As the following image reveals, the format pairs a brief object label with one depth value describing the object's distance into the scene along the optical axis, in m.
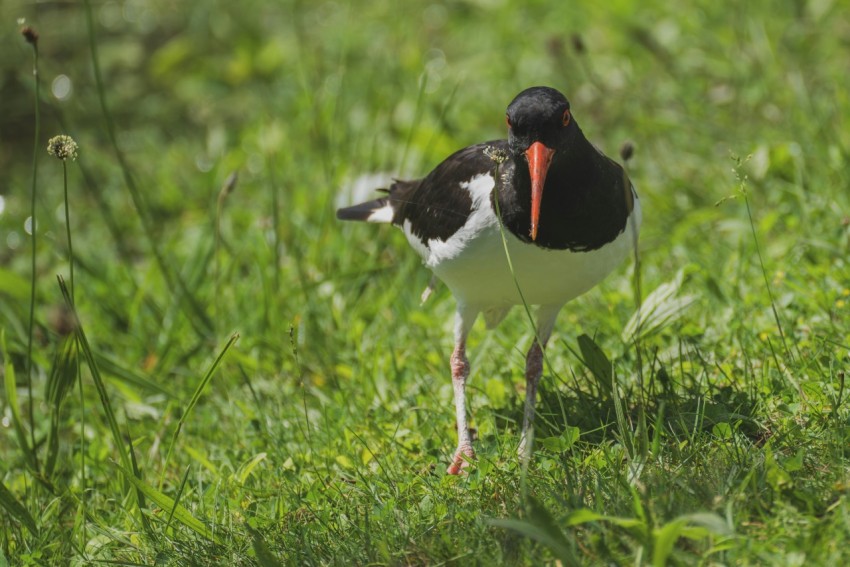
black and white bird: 7.07
